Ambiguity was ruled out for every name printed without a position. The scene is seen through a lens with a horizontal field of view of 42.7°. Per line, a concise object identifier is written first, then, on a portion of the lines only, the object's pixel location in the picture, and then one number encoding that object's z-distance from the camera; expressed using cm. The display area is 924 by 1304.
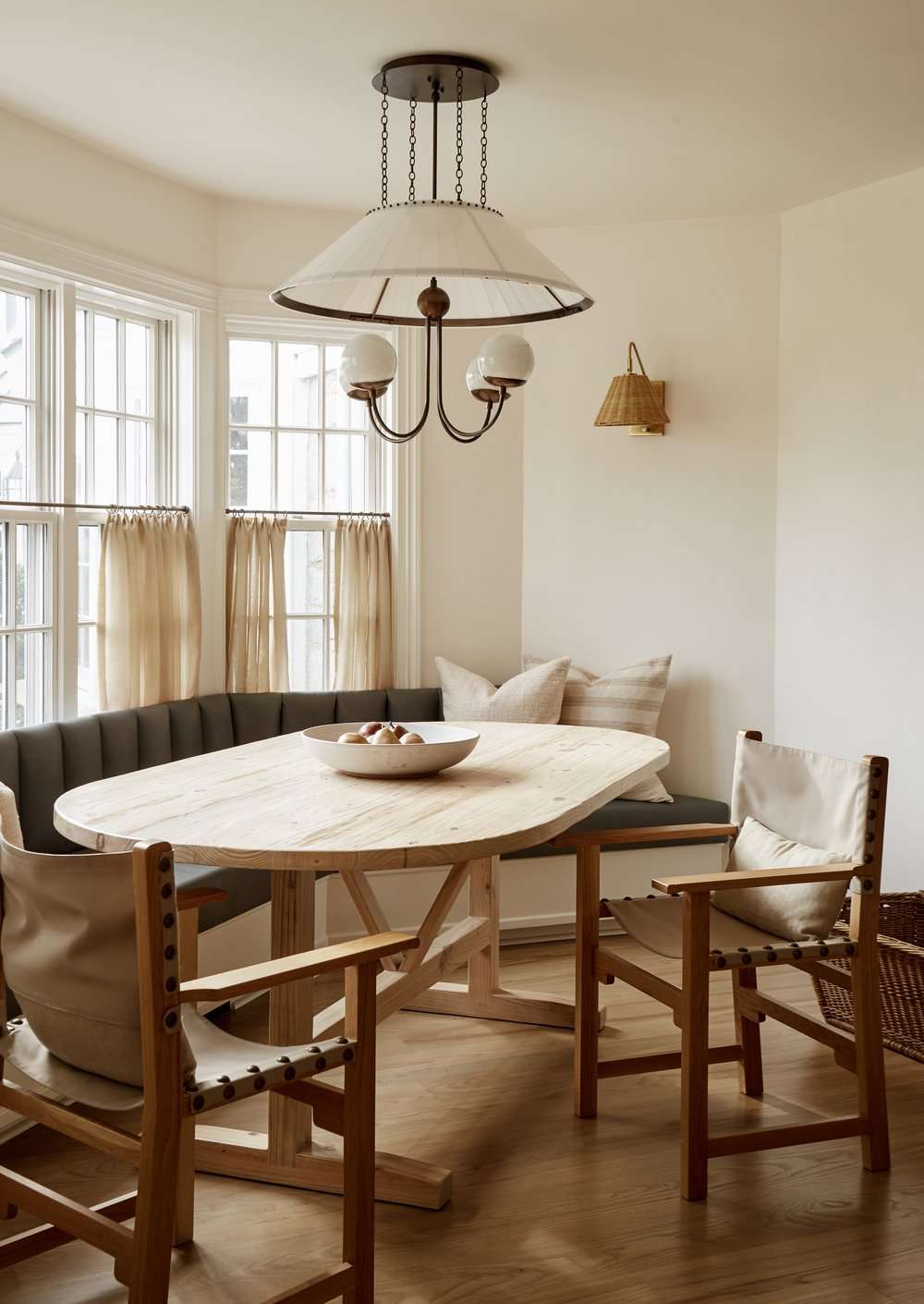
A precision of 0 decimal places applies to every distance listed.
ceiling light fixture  273
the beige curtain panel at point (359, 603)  488
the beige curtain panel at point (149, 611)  423
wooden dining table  217
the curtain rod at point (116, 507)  413
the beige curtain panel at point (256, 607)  474
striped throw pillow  468
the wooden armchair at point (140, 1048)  176
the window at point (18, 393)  392
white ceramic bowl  282
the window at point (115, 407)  428
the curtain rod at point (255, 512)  475
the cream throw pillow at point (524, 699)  462
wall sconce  469
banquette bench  352
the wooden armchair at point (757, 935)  258
